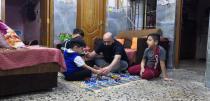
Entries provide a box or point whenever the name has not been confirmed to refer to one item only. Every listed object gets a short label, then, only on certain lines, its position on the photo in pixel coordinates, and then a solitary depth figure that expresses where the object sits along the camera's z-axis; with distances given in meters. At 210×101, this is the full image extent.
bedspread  1.96
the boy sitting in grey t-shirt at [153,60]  2.93
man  3.04
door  4.27
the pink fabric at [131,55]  3.62
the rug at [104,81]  2.48
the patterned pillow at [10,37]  2.17
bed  1.98
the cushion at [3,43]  2.07
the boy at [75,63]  2.63
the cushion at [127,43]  4.09
